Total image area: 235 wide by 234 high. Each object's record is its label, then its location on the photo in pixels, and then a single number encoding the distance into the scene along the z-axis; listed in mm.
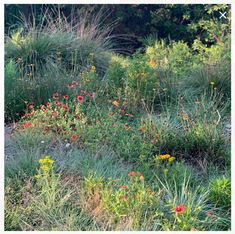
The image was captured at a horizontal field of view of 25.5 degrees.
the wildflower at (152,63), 8195
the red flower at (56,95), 6217
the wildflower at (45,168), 4121
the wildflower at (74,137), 5212
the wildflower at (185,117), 5712
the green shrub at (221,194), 4418
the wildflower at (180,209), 3623
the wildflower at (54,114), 5948
